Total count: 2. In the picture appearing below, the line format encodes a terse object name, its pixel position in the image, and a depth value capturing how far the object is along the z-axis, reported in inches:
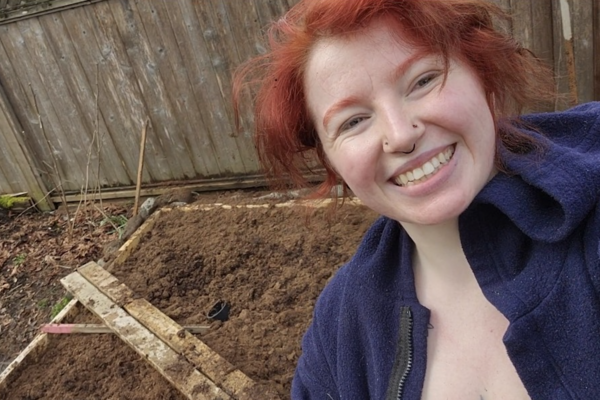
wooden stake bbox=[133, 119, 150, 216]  171.8
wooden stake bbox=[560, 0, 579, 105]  114.3
